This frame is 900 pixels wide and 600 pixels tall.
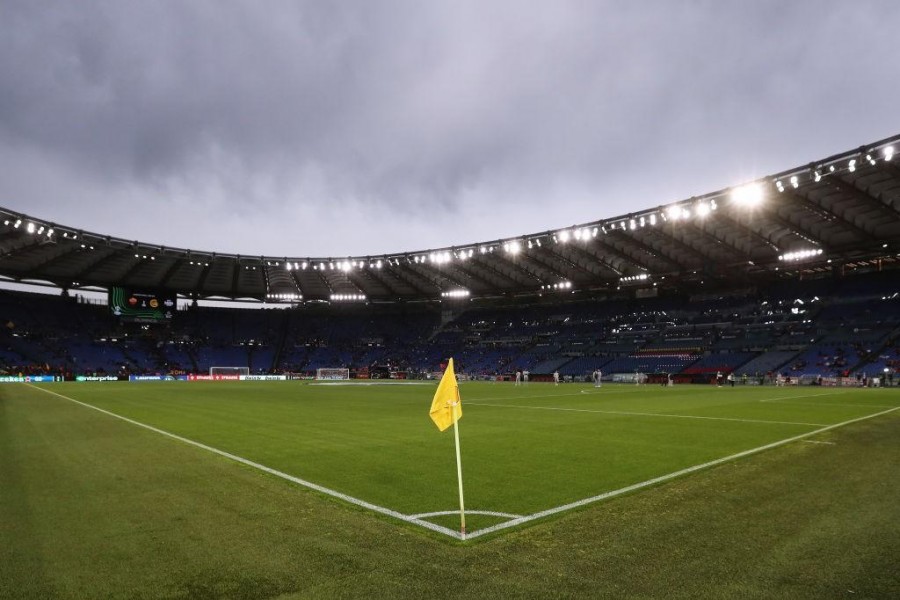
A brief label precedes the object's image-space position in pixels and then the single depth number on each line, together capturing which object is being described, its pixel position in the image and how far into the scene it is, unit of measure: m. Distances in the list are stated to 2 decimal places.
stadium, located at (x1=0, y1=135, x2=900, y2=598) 4.94
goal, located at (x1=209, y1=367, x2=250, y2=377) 76.81
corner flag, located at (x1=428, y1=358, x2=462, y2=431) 6.62
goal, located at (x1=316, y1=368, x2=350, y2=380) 77.81
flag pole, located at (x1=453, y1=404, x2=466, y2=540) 5.69
